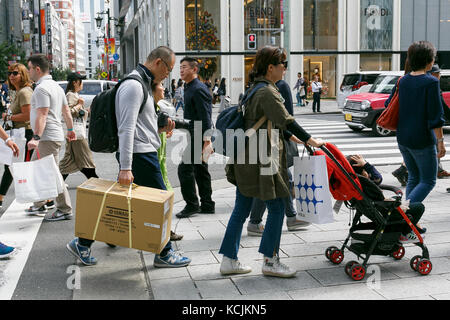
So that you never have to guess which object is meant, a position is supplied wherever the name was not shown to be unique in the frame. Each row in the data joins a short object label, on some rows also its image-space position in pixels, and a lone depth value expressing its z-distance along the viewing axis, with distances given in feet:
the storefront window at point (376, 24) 116.47
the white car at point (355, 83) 67.97
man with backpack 13.53
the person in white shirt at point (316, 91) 79.92
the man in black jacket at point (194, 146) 20.57
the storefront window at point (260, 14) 114.73
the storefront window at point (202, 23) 114.62
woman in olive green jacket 13.06
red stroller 13.64
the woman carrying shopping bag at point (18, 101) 22.34
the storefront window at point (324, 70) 116.88
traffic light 68.88
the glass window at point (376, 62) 118.73
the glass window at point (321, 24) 115.65
